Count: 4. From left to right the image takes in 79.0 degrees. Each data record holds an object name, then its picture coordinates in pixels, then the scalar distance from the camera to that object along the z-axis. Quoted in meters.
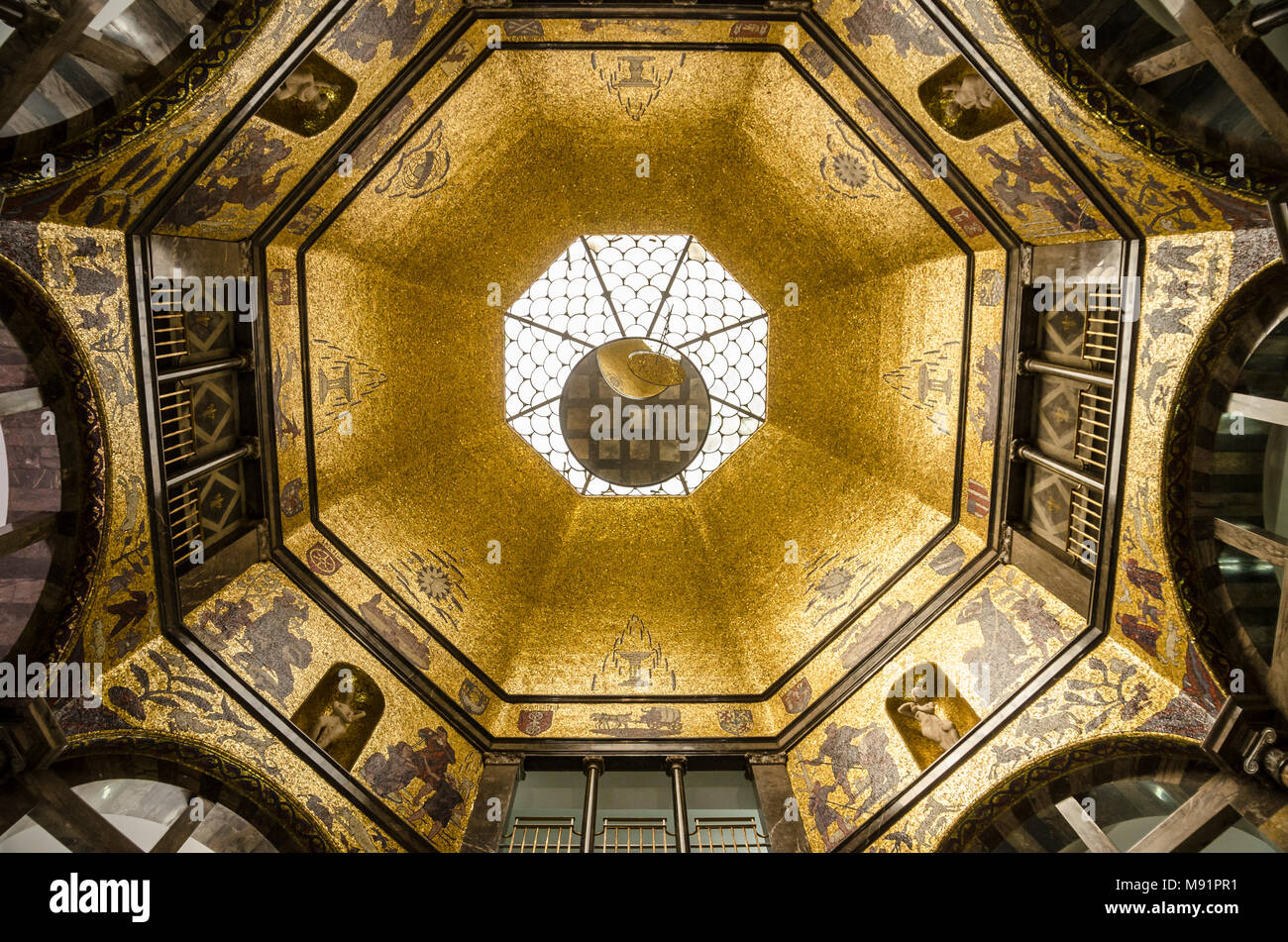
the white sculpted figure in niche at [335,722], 9.74
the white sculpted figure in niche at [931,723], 9.67
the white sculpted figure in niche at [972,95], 8.12
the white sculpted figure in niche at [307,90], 8.24
